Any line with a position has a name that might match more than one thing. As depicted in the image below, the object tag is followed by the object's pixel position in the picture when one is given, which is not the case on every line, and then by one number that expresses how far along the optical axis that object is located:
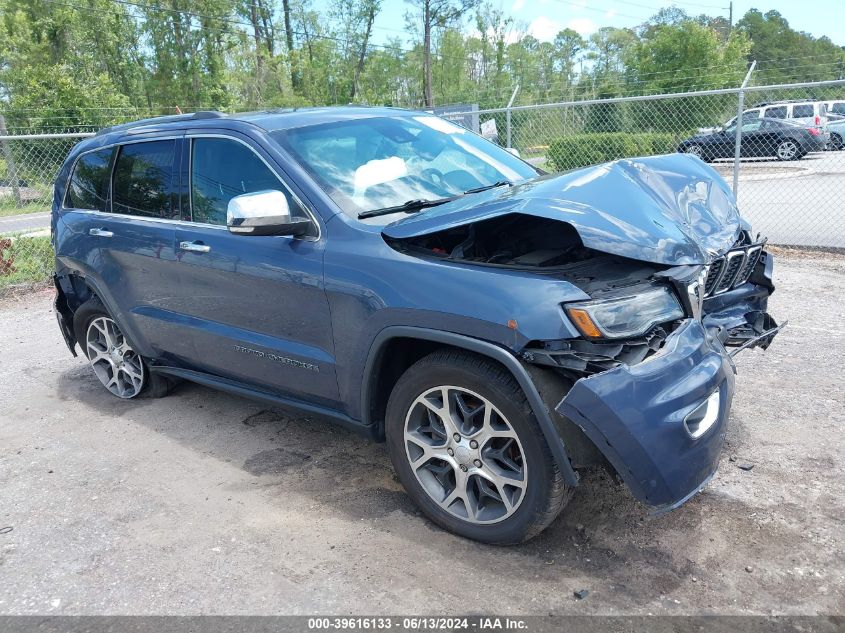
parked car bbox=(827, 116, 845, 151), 17.83
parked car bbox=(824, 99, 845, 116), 19.50
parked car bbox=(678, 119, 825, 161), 14.74
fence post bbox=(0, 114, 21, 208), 12.05
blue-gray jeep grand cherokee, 2.67
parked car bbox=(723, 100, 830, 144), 17.17
